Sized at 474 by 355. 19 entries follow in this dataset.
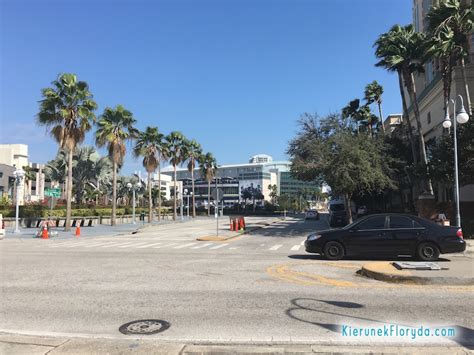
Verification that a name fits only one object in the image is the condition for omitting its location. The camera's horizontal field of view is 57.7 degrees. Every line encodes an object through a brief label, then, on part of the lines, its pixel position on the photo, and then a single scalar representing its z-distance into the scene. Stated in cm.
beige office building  3412
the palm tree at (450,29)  2622
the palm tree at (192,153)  6766
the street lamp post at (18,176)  3262
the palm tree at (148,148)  5303
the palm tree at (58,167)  5159
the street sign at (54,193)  3283
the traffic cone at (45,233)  2647
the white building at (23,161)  12246
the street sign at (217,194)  2527
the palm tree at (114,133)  4212
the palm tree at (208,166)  8198
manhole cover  618
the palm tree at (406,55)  3033
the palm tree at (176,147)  6281
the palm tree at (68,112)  3216
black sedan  1309
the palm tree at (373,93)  5194
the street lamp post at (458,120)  1717
